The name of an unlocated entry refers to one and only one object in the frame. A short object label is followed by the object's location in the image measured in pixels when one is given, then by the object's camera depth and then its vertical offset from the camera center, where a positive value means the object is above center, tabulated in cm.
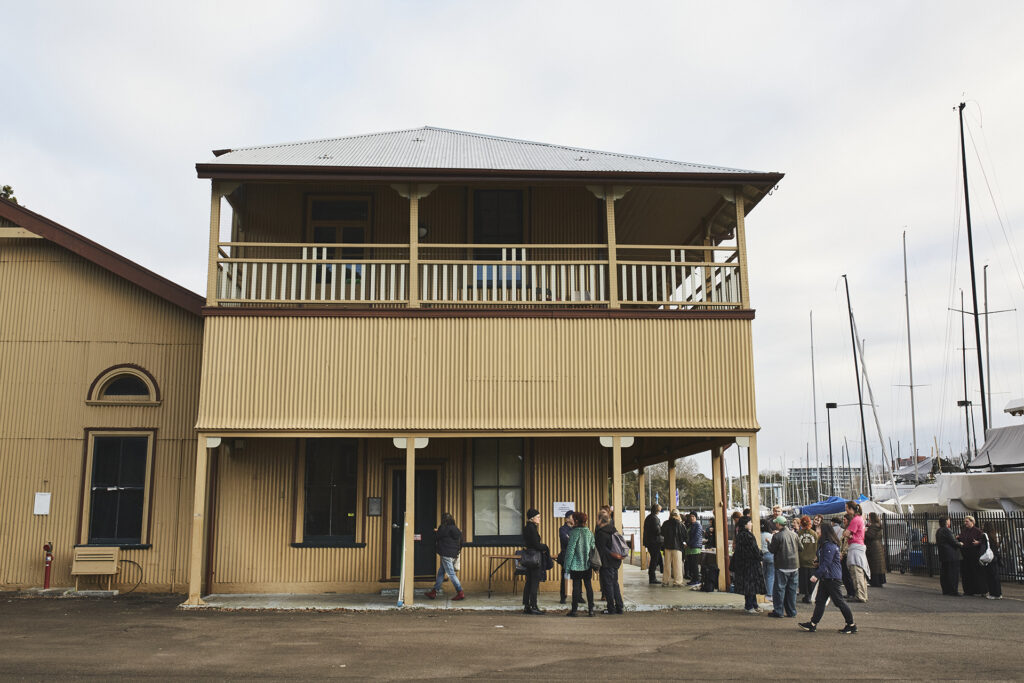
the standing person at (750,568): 1512 -114
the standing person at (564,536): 1557 -64
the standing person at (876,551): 2044 -120
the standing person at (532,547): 1466 -88
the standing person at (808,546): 1607 -85
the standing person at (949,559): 1844 -122
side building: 1711 +172
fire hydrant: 1669 -105
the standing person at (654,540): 1978 -91
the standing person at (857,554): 1736 -107
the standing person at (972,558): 1841 -120
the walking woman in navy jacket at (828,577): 1291 -112
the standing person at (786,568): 1433 -109
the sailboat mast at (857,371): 4218 +601
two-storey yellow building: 1592 +240
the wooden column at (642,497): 2423 +0
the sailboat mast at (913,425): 4234 +354
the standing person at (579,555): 1462 -90
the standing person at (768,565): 1506 -111
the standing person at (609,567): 1465 -109
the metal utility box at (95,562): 1659 -114
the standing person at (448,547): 1587 -84
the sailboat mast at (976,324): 3127 +590
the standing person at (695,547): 1911 -102
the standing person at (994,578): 1823 -159
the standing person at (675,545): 1903 -97
